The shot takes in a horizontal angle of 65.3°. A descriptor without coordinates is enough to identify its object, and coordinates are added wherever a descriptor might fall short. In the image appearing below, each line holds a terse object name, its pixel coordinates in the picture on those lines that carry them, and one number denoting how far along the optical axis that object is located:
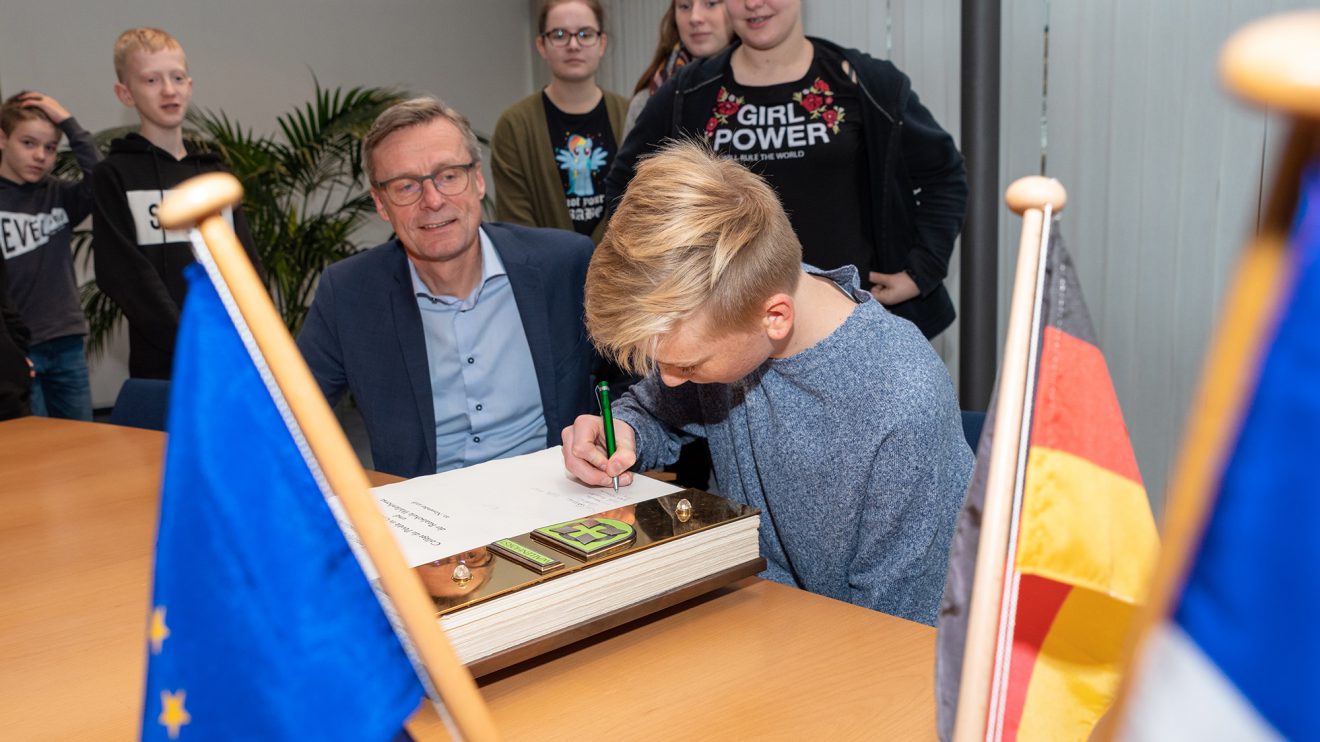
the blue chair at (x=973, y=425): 1.75
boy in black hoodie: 3.30
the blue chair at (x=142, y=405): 2.77
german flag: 0.64
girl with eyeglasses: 3.22
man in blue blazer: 2.16
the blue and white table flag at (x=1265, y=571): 0.37
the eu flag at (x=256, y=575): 0.65
